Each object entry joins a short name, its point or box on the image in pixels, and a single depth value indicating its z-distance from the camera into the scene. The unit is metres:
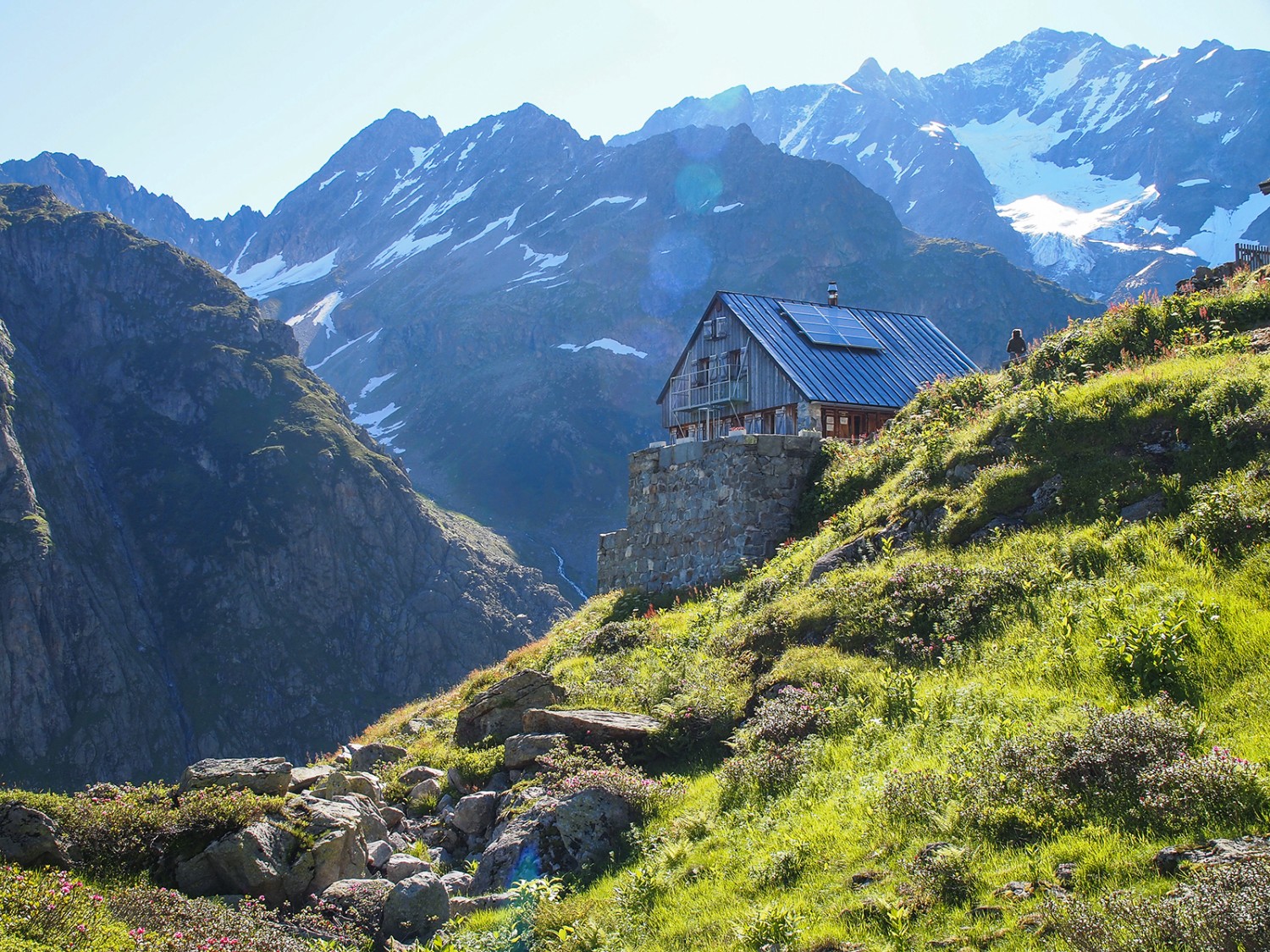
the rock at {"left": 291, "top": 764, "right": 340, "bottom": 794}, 12.52
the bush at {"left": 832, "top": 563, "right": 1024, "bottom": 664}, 11.27
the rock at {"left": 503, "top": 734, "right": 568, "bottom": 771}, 12.51
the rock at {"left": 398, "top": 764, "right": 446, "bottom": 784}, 13.87
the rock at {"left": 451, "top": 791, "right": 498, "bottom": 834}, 11.85
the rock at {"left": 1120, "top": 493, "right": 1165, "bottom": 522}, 11.23
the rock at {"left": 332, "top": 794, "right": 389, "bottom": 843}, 11.55
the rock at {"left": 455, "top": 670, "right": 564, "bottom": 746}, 14.55
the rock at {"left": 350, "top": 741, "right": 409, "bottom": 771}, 15.66
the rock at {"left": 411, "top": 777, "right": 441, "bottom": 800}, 13.23
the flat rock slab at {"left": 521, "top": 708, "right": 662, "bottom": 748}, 12.29
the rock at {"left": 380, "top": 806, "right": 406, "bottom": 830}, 12.55
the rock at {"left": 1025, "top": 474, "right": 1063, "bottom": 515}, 12.82
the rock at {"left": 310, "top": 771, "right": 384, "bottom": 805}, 12.30
